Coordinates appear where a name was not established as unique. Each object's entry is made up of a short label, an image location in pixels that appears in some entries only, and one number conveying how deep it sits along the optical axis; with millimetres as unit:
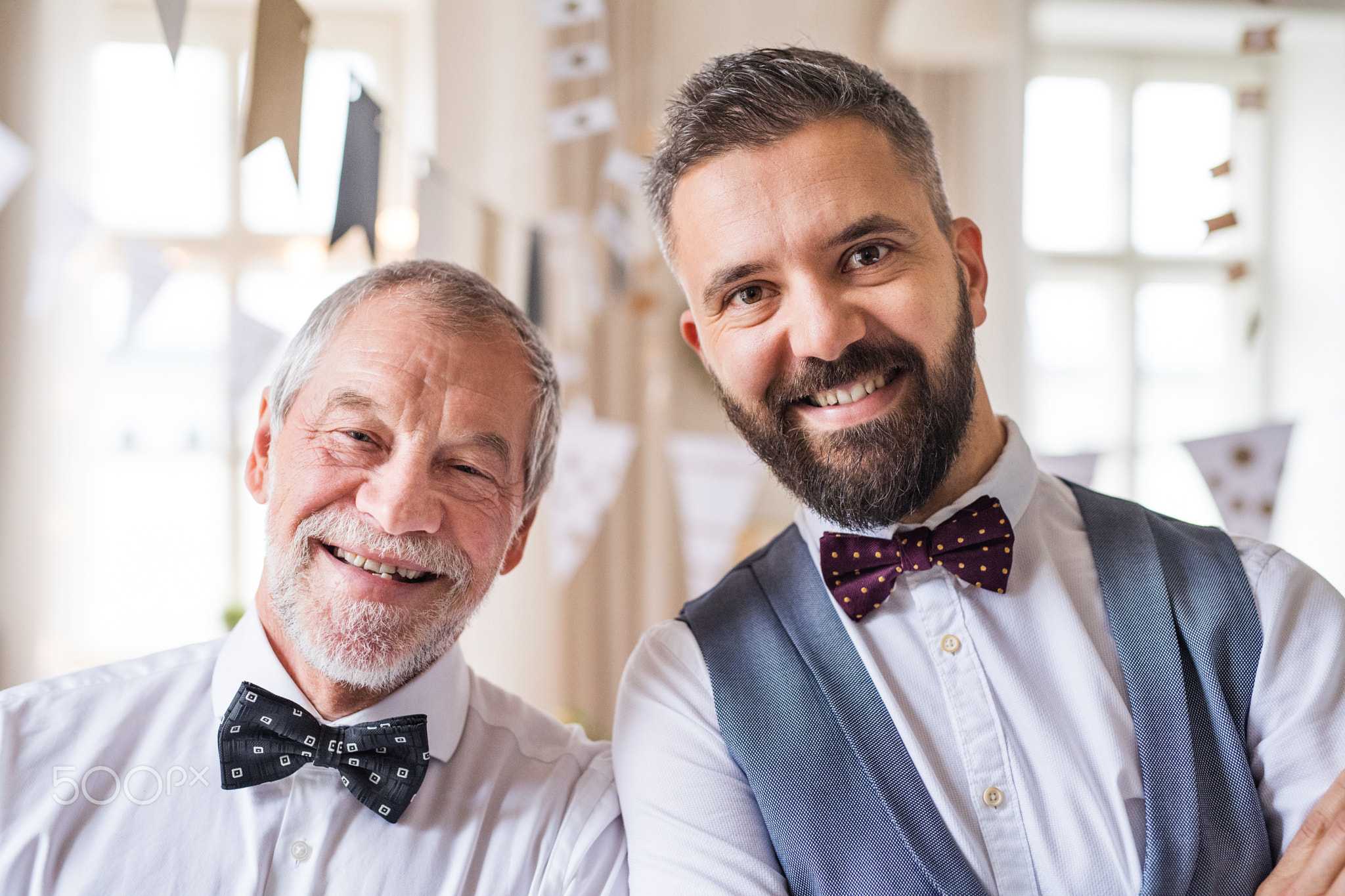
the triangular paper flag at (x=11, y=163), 2725
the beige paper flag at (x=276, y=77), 1562
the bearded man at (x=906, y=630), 1098
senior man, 1191
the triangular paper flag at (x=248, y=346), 2594
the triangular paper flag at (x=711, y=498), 3887
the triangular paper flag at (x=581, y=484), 3824
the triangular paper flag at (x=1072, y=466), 2723
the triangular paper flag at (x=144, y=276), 2658
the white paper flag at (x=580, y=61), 2738
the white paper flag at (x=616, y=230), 3809
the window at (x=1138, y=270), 4242
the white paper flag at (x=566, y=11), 2578
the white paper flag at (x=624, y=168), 3525
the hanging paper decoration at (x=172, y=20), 1443
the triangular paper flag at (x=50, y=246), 3475
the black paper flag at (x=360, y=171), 1835
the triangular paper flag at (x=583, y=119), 2977
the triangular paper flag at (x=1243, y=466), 2602
